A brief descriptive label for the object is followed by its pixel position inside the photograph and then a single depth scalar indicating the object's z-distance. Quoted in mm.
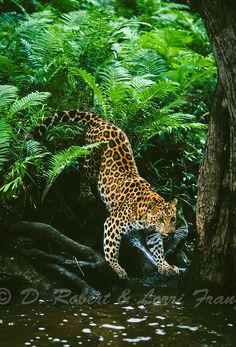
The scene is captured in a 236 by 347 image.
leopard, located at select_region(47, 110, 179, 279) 15656
